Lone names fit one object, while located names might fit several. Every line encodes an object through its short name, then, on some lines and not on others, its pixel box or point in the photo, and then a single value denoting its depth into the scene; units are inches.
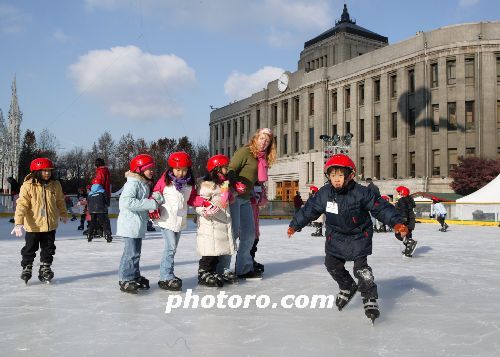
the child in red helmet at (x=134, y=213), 186.2
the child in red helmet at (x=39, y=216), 214.1
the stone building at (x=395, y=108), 1370.6
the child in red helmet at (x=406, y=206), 361.1
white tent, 838.5
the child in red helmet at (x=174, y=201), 191.6
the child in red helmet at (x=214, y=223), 200.4
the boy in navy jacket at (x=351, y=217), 152.6
